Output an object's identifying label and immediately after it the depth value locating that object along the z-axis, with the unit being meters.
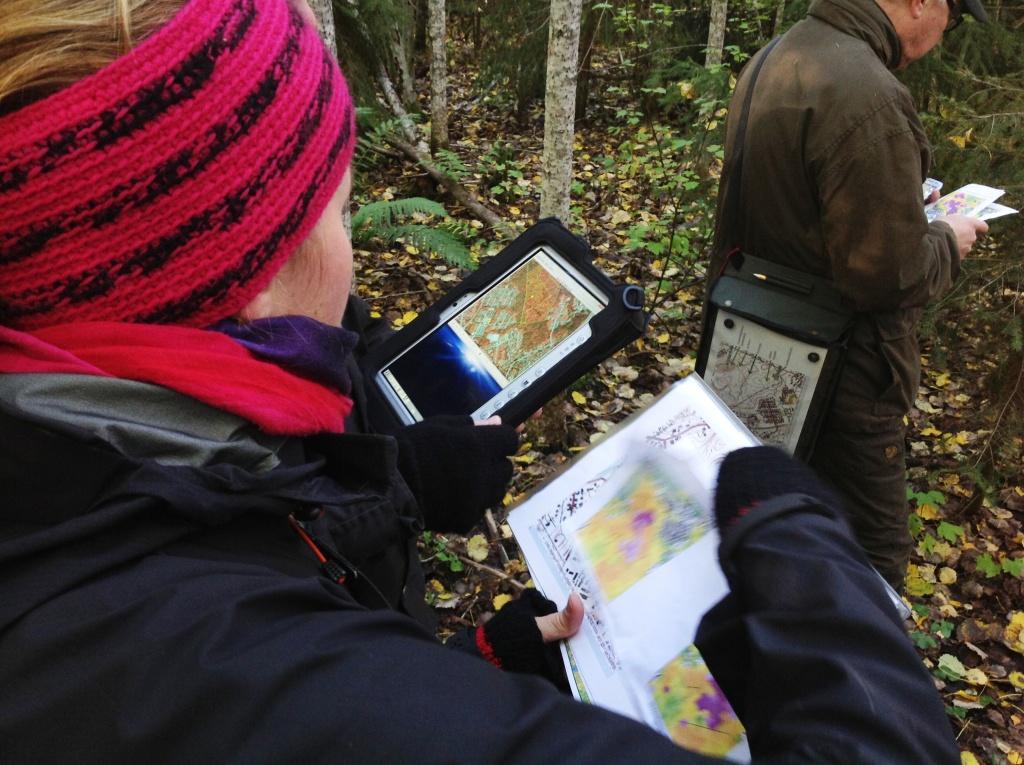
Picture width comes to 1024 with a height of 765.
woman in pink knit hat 0.69
